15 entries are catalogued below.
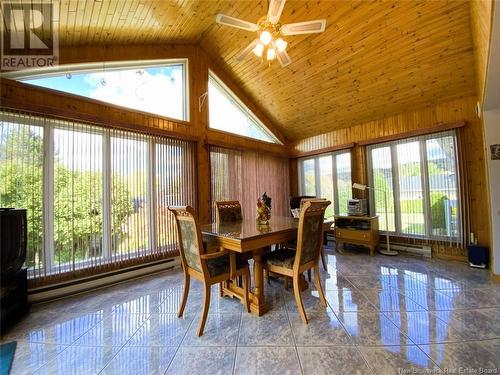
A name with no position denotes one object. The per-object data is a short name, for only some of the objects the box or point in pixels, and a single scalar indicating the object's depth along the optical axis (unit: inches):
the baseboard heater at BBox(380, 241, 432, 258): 149.3
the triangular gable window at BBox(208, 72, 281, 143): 174.4
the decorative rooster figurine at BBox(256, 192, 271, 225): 103.8
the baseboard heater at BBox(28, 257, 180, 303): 97.4
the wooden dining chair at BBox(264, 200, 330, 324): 78.0
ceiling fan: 82.4
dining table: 74.5
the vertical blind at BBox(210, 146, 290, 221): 170.6
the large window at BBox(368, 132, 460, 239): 140.6
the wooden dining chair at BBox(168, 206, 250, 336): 74.3
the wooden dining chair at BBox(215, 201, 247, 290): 121.1
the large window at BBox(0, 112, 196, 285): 95.7
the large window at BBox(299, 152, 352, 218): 192.1
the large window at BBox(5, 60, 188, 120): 107.8
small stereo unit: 167.9
